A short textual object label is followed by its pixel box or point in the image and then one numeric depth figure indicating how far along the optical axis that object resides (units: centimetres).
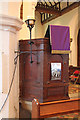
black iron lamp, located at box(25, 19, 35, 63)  175
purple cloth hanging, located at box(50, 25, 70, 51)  235
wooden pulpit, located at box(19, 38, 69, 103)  241
